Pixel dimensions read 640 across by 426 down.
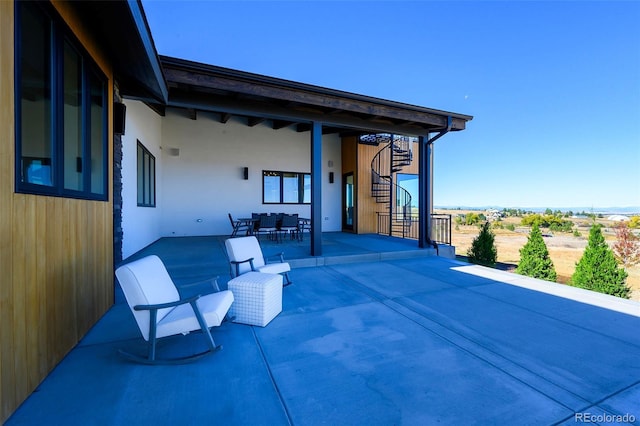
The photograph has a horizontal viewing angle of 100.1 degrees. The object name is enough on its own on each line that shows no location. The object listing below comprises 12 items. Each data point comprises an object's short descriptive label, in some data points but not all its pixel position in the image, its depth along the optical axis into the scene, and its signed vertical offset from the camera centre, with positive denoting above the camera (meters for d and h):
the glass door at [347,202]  10.16 +0.37
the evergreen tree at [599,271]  6.51 -1.49
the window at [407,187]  9.86 +0.97
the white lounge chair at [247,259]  3.49 -0.63
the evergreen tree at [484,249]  7.82 -1.12
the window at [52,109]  1.68 +0.78
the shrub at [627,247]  11.40 -1.58
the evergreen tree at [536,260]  7.46 -1.37
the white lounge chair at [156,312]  1.99 -0.81
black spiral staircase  9.62 +0.97
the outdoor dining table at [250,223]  7.32 -0.32
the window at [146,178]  6.09 +0.85
